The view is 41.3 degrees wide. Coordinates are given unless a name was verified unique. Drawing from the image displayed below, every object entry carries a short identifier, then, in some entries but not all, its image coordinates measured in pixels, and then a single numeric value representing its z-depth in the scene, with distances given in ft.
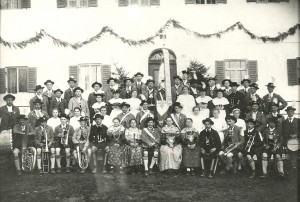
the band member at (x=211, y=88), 39.81
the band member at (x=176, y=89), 39.24
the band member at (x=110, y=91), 40.45
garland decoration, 50.26
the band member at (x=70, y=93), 39.65
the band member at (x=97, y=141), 31.89
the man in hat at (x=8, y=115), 34.91
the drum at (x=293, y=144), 33.27
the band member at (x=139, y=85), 40.06
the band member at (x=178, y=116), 34.17
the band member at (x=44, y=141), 31.53
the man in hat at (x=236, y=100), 37.83
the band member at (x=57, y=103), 37.73
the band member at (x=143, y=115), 35.09
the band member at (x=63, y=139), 31.73
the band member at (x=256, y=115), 34.32
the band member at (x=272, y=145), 30.42
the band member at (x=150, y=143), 31.26
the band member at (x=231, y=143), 31.07
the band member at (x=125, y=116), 34.99
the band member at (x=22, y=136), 32.37
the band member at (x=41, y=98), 37.33
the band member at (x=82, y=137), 31.86
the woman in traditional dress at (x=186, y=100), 37.55
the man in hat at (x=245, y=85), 40.11
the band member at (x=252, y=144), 30.80
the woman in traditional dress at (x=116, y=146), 31.48
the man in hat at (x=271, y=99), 38.99
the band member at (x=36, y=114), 34.24
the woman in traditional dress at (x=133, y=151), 31.27
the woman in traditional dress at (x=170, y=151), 31.22
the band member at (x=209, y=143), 30.86
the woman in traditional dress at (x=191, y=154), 30.99
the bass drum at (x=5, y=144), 33.06
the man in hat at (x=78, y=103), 37.32
